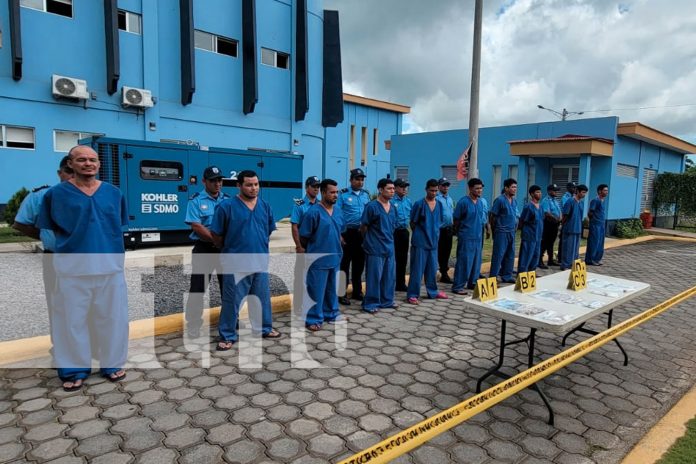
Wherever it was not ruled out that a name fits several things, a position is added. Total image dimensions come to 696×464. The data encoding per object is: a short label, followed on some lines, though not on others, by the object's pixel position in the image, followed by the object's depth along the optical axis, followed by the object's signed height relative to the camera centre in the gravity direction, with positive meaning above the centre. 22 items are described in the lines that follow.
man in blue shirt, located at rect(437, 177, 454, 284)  7.44 -0.85
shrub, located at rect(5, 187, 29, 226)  9.84 -0.53
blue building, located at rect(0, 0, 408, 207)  12.35 +3.59
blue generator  9.50 +0.26
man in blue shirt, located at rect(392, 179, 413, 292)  6.84 -0.68
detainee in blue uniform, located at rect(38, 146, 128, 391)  3.28 -0.61
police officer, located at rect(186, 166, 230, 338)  4.50 -0.63
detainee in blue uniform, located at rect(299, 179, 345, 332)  4.92 -0.59
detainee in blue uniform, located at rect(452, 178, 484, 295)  6.60 -0.56
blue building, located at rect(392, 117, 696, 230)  13.76 +1.33
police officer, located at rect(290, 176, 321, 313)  5.10 -0.51
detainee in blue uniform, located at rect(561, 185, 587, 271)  8.78 -0.57
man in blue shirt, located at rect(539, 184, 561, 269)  8.62 -0.53
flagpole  8.32 +2.00
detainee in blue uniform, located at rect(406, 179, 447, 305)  5.92 -0.57
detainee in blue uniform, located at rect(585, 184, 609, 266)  9.59 -0.77
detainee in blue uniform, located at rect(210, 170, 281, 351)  4.21 -0.55
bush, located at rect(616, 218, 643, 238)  15.00 -1.02
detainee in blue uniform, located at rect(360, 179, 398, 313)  5.46 -0.62
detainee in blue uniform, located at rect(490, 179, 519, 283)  7.19 -0.48
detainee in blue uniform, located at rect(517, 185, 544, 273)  7.78 -0.56
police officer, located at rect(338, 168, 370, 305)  6.17 -0.59
